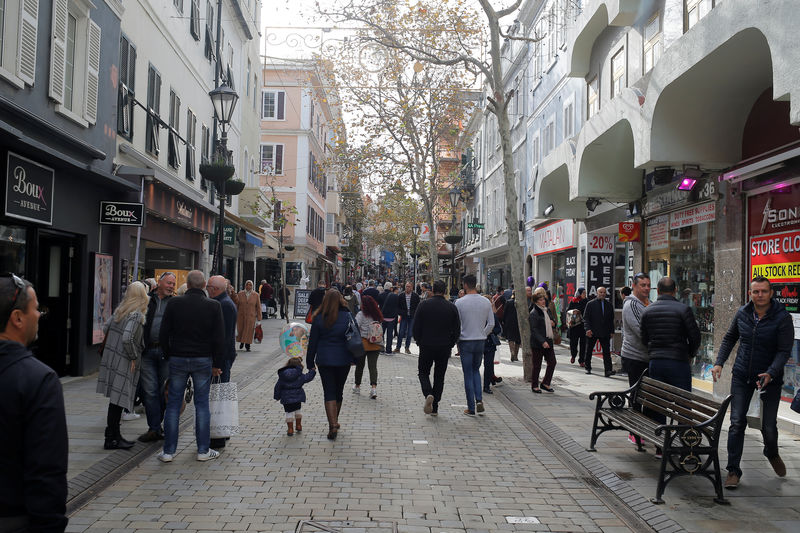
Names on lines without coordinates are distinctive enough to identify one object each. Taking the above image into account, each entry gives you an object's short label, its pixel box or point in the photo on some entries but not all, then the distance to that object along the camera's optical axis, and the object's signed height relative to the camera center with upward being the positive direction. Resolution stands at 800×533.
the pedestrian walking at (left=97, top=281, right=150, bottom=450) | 6.92 -0.78
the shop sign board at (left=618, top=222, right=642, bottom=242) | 14.60 +1.38
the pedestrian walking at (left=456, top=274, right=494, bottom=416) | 9.38 -0.62
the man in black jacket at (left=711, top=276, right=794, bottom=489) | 6.01 -0.59
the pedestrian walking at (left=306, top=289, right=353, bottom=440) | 7.85 -0.71
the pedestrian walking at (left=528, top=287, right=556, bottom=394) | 11.28 -0.75
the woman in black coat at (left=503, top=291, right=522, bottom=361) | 14.03 -0.63
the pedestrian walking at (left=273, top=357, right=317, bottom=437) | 7.82 -1.18
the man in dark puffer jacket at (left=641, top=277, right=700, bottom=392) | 6.90 -0.45
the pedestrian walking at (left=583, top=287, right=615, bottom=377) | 14.20 -0.58
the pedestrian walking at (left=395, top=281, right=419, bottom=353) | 17.98 -0.56
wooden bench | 5.60 -1.17
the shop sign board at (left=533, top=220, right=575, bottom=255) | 20.16 +1.83
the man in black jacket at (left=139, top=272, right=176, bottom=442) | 7.32 -0.99
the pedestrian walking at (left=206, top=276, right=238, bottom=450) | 7.92 -0.24
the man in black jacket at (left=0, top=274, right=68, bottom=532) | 2.30 -0.56
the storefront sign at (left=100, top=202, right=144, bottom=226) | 11.98 +1.22
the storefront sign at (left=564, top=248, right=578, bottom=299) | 19.44 +0.65
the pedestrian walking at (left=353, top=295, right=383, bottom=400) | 10.84 -0.70
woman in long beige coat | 17.19 -0.74
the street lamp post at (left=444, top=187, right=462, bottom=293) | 27.31 +2.18
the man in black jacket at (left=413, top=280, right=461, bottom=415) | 9.18 -0.60
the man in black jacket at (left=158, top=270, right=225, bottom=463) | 6.58 -0.63
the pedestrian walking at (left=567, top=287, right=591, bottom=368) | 15.26 -0.69
